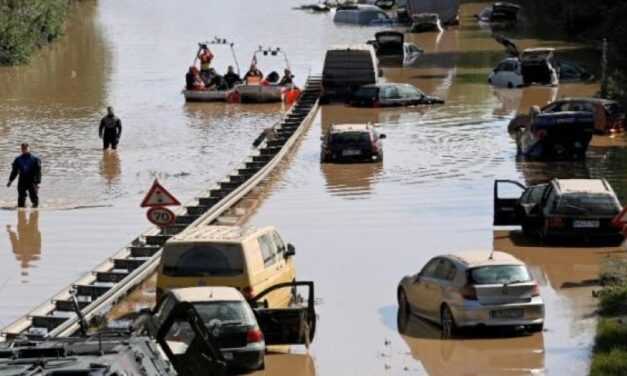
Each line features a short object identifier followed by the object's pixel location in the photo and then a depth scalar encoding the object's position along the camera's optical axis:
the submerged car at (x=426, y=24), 101.81
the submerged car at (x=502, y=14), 108.76
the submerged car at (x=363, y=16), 113.06
